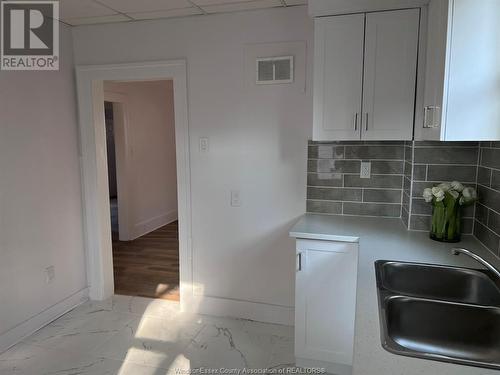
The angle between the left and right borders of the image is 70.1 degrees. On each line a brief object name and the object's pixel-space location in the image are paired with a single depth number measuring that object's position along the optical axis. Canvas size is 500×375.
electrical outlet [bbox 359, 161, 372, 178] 2.50
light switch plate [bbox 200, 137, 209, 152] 2.78
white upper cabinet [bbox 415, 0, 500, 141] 1.46
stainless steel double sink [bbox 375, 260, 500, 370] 1.22
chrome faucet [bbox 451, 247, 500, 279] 1.34
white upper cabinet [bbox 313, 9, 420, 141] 2.07
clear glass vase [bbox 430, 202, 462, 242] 1.99
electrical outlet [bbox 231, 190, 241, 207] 2.79
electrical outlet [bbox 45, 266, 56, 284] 2.78
